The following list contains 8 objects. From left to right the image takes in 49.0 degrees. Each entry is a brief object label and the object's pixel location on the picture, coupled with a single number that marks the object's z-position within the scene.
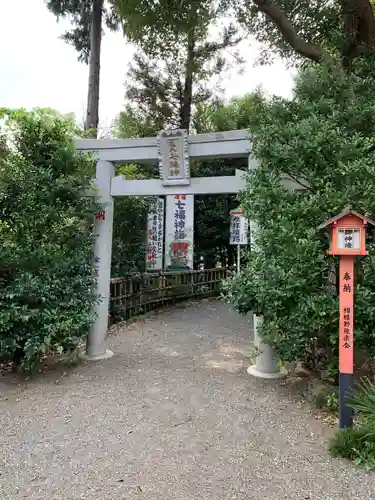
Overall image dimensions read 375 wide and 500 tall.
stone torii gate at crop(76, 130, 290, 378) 5.15
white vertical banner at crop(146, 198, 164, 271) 9.34
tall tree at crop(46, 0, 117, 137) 10.19
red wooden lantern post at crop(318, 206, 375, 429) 3.24
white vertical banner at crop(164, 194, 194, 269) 9.83
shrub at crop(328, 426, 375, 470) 2.83
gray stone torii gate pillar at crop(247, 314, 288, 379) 5.04
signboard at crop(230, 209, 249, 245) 10.45
